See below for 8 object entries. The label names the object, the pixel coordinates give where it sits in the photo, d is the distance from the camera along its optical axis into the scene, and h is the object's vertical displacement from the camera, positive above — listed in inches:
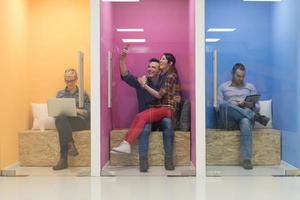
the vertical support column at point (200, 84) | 201.2 +0.1
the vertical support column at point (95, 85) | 201.3 +0.1
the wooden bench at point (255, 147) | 212.2 -31.4
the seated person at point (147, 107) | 213.8 -11.2
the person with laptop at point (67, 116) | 211.0 -15.1
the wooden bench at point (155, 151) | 215.2 -33.5
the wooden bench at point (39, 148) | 214.8 -31.3
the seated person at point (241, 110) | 213.3 -13.2
